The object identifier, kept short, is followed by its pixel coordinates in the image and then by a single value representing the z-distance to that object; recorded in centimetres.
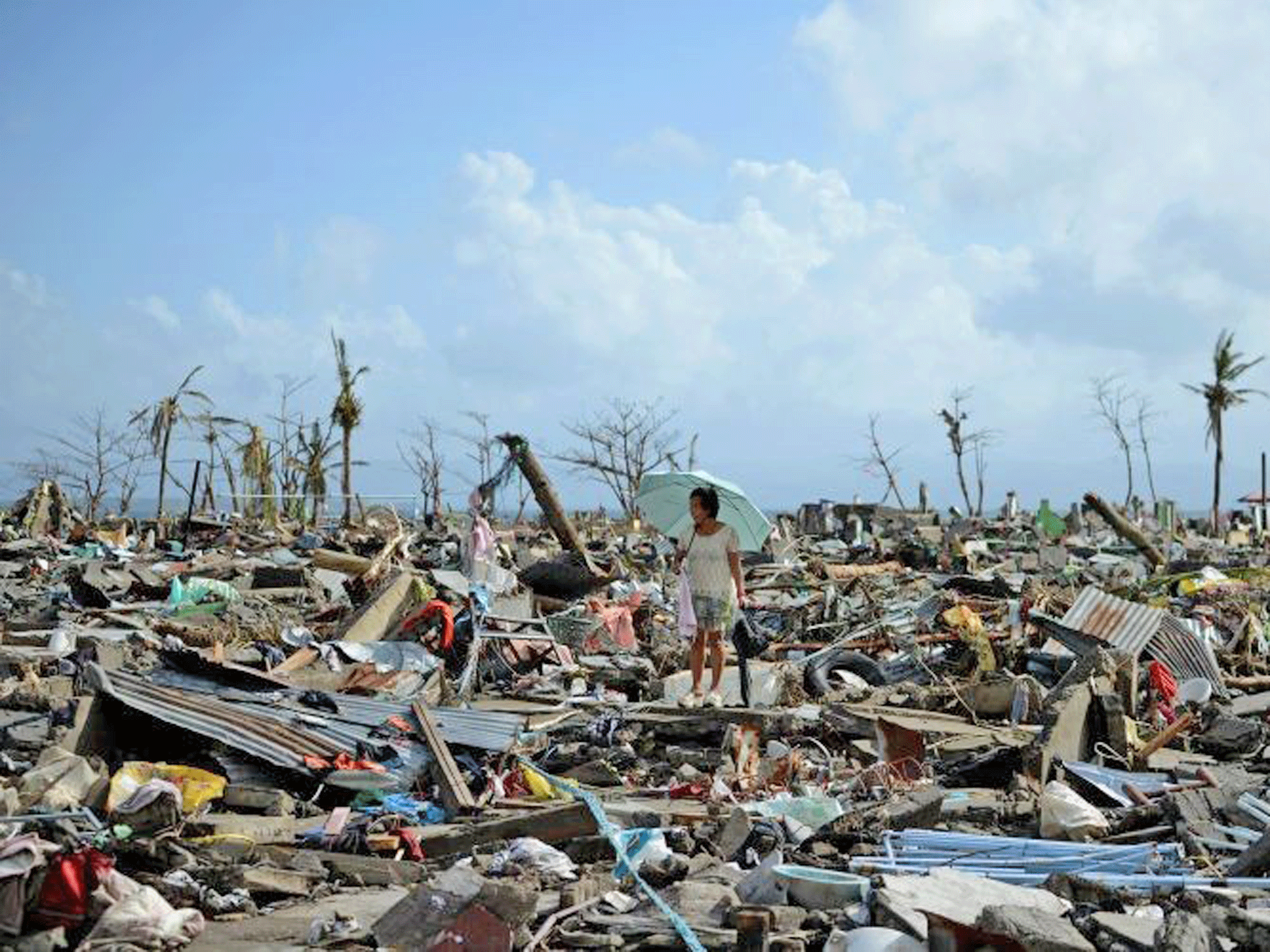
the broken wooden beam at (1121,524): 2228
